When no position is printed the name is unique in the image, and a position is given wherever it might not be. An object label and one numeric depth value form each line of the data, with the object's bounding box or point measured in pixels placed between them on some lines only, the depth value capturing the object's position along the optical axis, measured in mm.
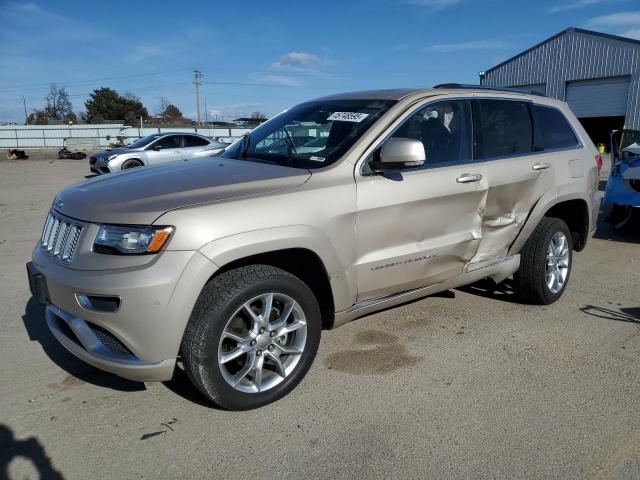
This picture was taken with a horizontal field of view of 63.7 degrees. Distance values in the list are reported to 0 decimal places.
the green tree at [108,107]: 74444
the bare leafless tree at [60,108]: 81875
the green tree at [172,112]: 88625
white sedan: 16109
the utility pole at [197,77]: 73125
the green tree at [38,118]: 74500
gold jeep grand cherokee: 2613
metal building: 27891
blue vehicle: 6914
